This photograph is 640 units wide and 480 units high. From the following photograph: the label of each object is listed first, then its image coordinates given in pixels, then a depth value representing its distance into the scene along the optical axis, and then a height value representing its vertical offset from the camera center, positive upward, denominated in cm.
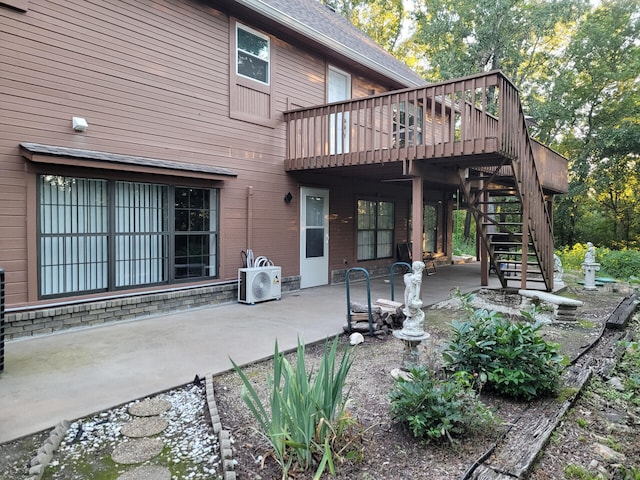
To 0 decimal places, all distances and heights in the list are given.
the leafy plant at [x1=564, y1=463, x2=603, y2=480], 225 -138
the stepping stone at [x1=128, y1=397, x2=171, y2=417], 291 -136
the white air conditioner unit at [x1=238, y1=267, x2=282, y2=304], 677 -101
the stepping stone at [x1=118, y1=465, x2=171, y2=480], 216 -136
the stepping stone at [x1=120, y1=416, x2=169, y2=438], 262 -136
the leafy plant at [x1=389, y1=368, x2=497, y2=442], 249 -116
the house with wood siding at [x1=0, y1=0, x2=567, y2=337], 474 +110
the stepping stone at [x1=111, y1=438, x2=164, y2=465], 233 -136
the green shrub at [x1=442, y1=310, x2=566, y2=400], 314 -104
